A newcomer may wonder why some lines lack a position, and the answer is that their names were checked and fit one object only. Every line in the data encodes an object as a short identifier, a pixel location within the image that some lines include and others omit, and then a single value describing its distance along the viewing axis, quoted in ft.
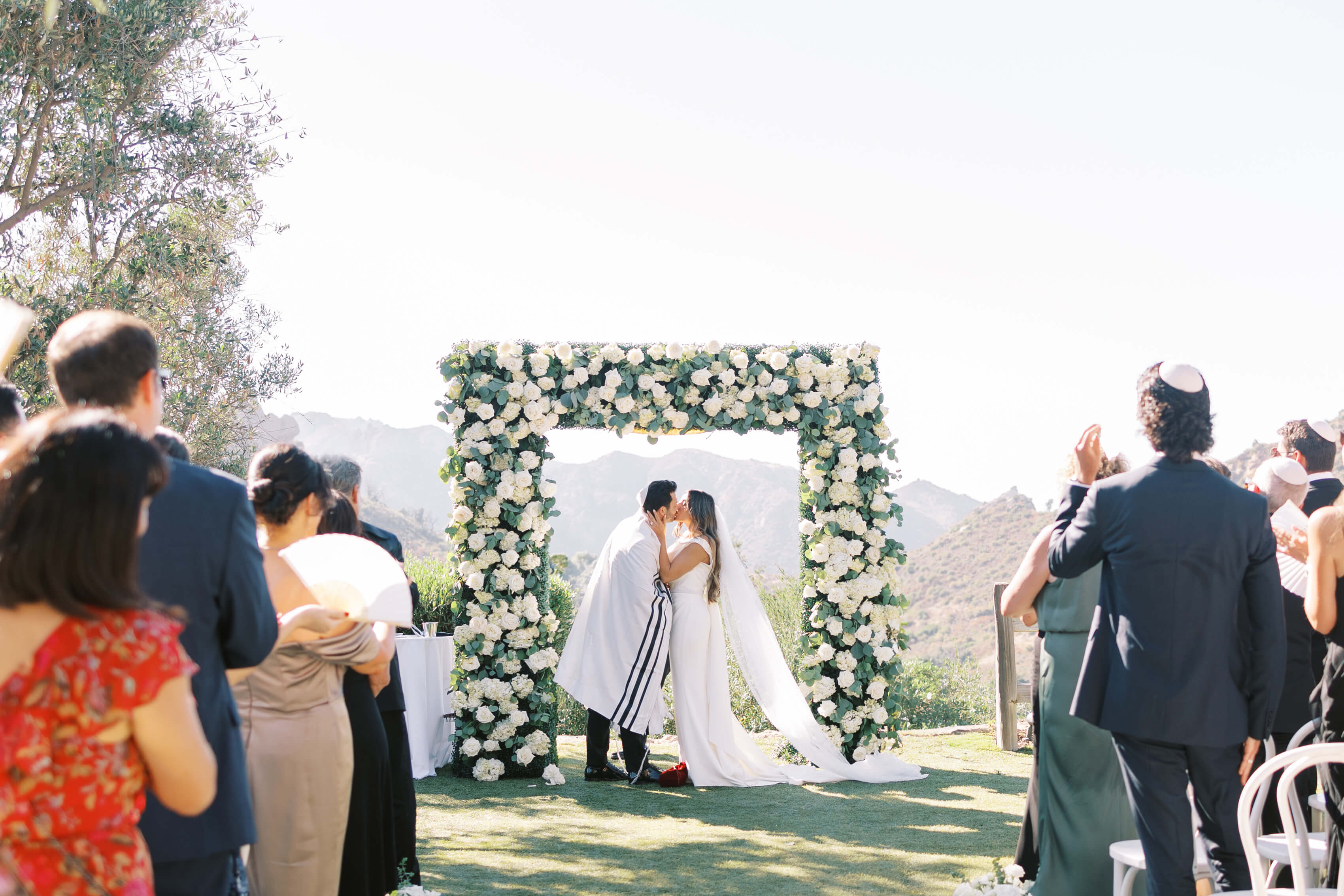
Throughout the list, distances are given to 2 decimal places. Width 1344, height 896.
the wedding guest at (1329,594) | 10.66
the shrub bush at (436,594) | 31.32
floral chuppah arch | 25.55
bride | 24.76
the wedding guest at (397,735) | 14.64
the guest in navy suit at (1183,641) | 9.67
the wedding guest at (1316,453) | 15.66
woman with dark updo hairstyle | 9.99
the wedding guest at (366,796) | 12.36
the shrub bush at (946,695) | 38.58
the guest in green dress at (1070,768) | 12.92
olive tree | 25.11
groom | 24.82
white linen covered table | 25.49
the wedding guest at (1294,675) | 13.50
